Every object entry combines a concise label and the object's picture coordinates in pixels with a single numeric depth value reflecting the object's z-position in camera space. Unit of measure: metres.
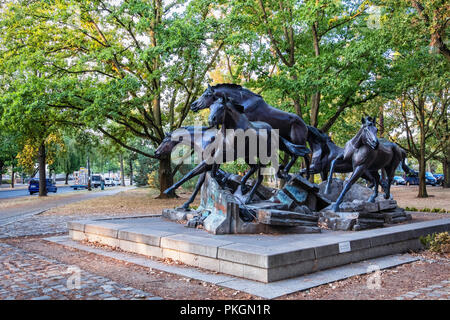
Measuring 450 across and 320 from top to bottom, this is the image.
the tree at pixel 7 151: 42.13
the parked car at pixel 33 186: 39.12
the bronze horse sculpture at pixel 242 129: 8.73
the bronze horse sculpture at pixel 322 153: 11.73
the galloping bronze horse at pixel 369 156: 9.89
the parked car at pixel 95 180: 63.28
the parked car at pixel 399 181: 57.02
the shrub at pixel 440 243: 8.02
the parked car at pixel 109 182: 74.50
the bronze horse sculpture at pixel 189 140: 10.60
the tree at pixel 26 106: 18.50
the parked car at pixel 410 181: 51.45
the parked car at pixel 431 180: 50.19
